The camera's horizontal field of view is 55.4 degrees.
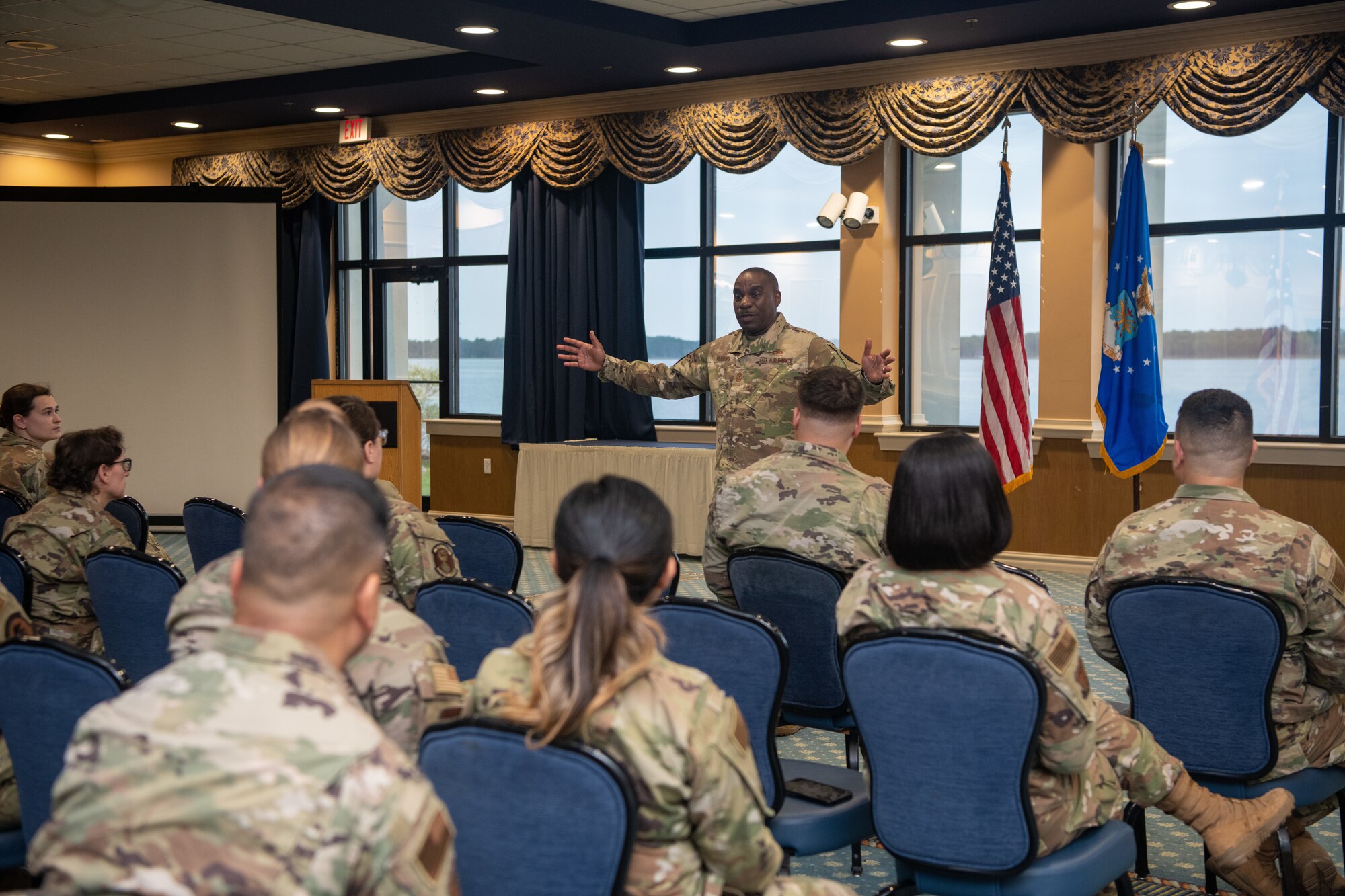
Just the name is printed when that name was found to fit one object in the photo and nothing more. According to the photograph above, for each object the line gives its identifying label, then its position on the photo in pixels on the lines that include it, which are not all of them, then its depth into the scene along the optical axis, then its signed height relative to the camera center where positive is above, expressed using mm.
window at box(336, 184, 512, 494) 11016 +803
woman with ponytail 1725 -431
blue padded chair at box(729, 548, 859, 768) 3357 -605
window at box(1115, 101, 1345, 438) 7637 +797
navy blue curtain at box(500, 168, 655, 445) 9805 +669
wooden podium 9477 -314
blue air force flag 6988 +192
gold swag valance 7223 +1800
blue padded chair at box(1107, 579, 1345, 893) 2768 -637
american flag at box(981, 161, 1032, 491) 7375 +22
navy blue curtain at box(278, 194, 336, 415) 11523 +785
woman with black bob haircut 2314 -398
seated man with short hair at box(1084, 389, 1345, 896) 2902 -411
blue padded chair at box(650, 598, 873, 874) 2625 -603
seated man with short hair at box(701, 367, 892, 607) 3607 -317
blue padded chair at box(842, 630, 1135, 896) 2240 -682
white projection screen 10555 +529
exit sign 10812 +2164
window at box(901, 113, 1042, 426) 8539 +857
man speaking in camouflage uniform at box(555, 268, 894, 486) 5438 +81
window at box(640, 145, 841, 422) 9414 +1048
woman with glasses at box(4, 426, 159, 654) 4062 -488
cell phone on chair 2752 -882
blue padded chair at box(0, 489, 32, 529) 5301 -503
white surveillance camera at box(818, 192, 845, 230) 8633 +1225
